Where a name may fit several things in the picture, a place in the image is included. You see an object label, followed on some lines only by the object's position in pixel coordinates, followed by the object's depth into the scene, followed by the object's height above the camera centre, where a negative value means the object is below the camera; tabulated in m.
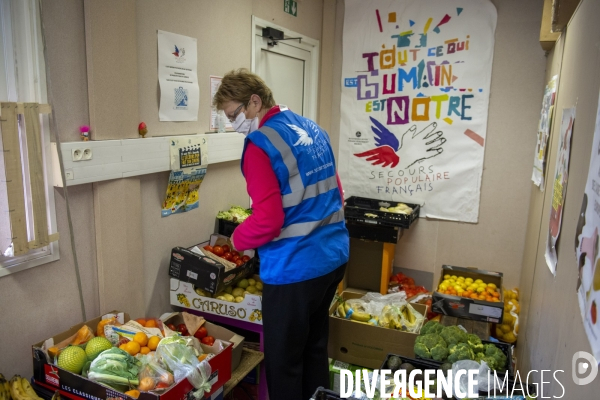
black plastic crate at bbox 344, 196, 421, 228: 3.62 -0.68
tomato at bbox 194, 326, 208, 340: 2.36 -1.04
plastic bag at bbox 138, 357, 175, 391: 1.75 -0.96
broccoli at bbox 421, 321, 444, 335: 2.32 -0.97
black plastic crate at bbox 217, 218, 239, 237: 2.98 -0.65
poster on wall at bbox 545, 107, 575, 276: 1.69 -0.19
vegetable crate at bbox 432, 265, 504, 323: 2.88 -1.09
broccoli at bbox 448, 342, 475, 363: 2.01 -0.94
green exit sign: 3.58 +0.92
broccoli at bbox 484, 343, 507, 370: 2.02 -0.97
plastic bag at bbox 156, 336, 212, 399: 1.85 -0.96
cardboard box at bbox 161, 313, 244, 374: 2.30 -1.05
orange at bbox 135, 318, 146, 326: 2.18 -0.92
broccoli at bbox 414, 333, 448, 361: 2.05 -0.96
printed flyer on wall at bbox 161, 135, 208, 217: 2.54 -0.27
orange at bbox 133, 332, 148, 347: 2.01 -0.92
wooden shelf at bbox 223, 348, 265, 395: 2.22 -1.21
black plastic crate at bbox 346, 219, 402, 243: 3.69 -0.81
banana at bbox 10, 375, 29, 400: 1.70 -0.98
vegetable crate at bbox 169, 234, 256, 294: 2.43 -0.78
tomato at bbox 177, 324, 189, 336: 2.36 -1.03
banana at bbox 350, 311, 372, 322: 2.74 -1.09
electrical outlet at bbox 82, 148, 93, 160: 2.00 -0.14
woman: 1.88 -0.38
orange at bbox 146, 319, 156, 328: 2.17 -0.92
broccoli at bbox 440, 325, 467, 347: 2.18 -0.95
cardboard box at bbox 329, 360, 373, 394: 2.50 -1.36
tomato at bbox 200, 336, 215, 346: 2.28 -1.04
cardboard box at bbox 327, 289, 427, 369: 2.58 -1.20
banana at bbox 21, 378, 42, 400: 1.73 -1.00
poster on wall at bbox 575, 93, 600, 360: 0.95 -0.27
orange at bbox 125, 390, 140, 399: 1.69 -0.97
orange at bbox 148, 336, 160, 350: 2.01 -0.93
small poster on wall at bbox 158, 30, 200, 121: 2.48 +0.25
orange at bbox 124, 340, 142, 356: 1.93 -0.92
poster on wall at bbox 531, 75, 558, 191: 2.58 +0.02
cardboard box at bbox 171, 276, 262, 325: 2.46 -0.96
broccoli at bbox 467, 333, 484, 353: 2.15 -0.97
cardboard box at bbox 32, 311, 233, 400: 1.69 -0.97
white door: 3.39 +0.46
